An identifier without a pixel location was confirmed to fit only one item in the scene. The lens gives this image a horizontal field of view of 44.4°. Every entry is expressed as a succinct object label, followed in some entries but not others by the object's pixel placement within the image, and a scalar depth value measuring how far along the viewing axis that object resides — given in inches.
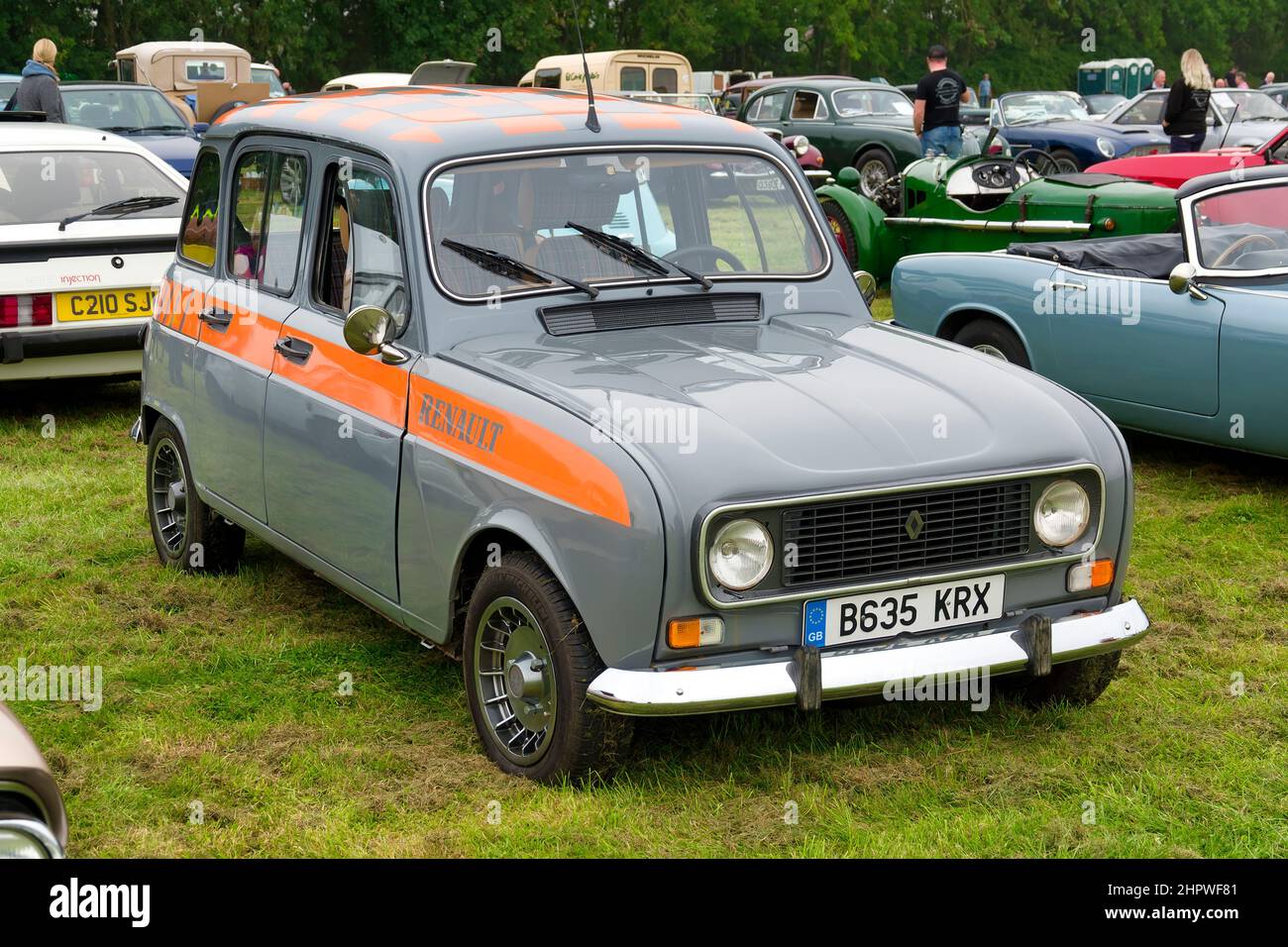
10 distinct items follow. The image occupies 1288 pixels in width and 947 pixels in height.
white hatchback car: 335.0
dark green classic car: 775.7
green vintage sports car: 417.1
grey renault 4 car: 154.3
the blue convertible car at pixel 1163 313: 281.1
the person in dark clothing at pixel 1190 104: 575.5
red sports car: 490.6
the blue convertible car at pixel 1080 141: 765.9
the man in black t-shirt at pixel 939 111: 606.5
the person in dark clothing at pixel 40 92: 537.0
